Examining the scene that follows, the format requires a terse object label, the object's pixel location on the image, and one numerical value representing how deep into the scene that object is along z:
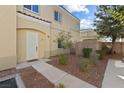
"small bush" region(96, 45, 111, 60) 7.47
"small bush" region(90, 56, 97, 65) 5.76
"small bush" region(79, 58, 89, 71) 4.39
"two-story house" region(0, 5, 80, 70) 4.02
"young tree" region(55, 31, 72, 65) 5.05
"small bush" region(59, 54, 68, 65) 5.04
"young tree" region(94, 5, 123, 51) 8.14
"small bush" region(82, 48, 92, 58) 7.76
